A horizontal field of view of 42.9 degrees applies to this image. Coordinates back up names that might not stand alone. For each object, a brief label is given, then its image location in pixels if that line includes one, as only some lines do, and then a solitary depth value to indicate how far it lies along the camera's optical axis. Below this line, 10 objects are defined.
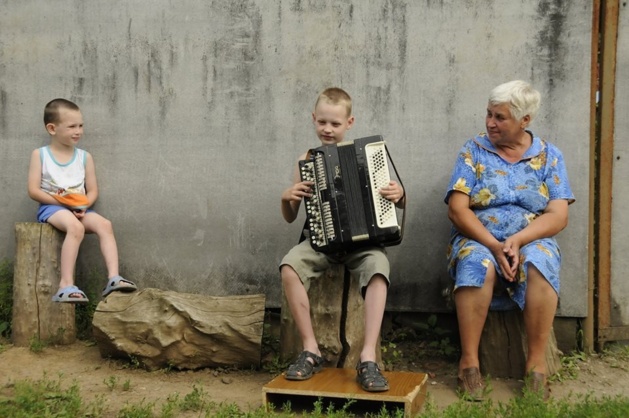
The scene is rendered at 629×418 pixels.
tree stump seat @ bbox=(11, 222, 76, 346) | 5.35
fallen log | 4.91
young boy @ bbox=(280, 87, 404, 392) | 4.35
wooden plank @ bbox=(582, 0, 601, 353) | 5.19
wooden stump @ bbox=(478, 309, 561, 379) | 4.90
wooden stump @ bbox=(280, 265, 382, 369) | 4.78
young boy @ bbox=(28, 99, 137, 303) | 5.36
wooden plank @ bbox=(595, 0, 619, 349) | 5.21
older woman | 4.61
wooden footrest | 4.08
